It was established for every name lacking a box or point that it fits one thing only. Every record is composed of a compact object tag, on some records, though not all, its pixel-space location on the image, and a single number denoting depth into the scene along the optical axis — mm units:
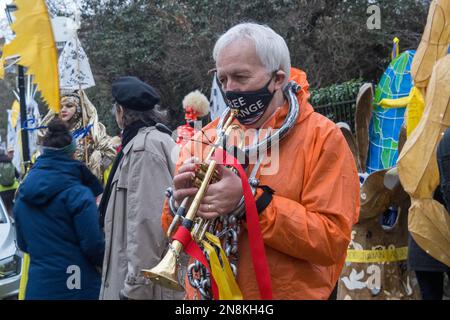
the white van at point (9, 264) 7004
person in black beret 3342
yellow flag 4773
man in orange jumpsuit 2215
